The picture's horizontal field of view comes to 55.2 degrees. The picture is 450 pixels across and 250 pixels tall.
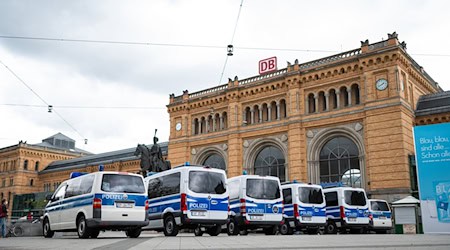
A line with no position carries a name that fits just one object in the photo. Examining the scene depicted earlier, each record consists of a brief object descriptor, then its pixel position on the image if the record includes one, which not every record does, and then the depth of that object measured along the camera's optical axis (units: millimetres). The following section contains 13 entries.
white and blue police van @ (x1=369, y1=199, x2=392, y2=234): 22172
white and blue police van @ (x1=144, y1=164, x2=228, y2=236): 14781
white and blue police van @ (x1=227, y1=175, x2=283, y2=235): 16766
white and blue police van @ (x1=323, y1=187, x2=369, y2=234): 20609
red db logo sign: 34688
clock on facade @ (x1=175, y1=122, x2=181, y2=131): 40634
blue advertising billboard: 18656
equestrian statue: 24359
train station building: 27250
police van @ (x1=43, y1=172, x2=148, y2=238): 12852
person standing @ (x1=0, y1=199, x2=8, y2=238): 17283
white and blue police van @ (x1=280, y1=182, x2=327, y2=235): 18969
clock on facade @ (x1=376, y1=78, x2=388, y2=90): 28016
